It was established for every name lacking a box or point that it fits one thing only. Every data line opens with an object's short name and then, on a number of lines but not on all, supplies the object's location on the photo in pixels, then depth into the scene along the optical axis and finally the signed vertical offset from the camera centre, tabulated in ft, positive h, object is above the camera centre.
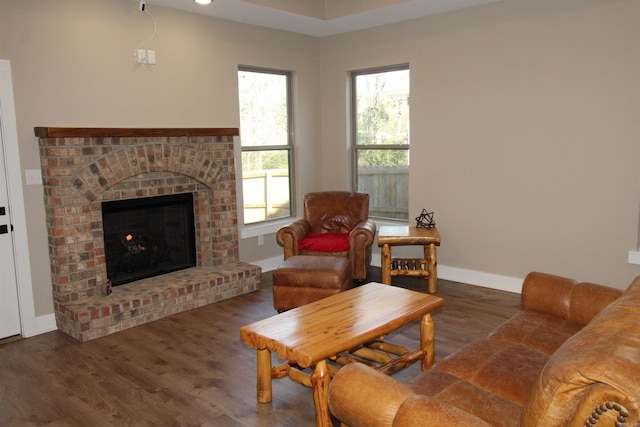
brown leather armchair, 15.62 -2.63
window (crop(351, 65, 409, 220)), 18.30 +0.41
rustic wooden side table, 15.48 -3.20
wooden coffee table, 7.84 -3.03
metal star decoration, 17.25 -2.46
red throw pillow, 16.03 -2.95
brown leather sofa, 4.02 -2.72
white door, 12.34 -2.87
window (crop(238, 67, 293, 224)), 18.04 +0.30
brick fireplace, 12.87 -1.61
